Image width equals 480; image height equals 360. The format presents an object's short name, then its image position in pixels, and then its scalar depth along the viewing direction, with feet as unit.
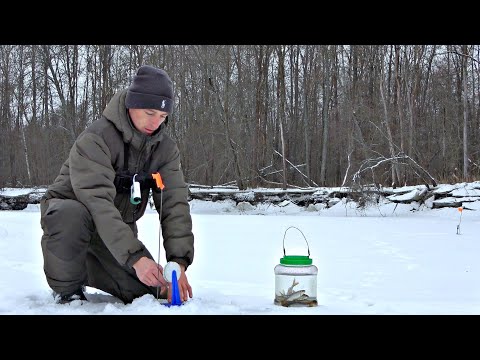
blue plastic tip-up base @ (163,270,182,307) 6.79
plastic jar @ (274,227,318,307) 7.45
